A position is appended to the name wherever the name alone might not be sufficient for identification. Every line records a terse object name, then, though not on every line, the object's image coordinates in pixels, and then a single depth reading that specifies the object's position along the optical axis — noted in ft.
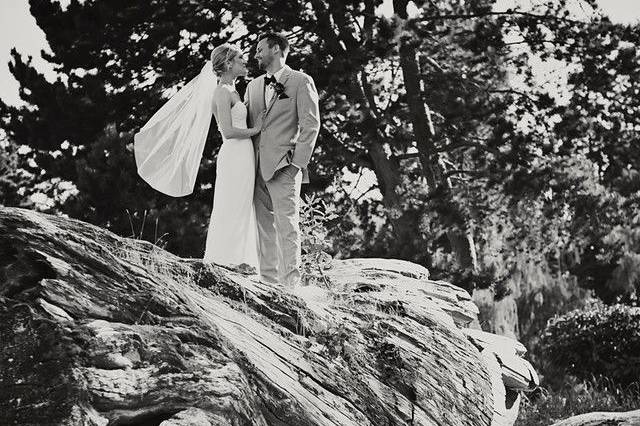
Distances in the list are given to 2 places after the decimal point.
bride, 23.25
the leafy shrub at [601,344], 42.55
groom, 22.20
